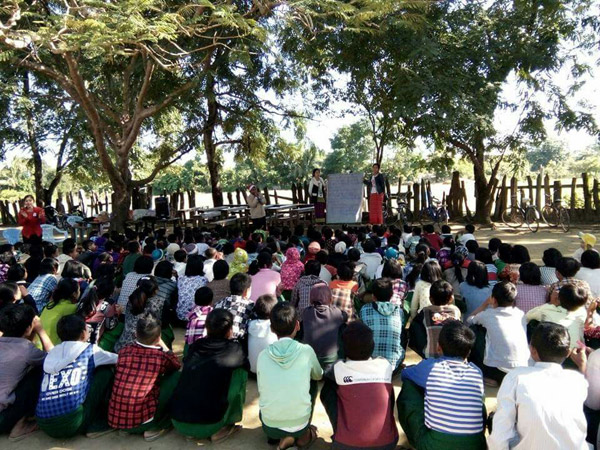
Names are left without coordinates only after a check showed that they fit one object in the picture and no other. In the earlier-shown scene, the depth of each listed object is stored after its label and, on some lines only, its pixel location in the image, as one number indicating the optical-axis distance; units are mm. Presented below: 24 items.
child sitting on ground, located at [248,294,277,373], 3693
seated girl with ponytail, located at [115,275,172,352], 3996
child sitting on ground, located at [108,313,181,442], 3081
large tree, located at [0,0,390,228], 6520
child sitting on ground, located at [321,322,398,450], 2646
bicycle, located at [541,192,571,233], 11635
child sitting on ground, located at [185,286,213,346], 3803
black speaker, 13162
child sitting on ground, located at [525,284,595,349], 3320
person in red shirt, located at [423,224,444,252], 6742
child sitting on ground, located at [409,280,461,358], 3521
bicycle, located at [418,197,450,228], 13727
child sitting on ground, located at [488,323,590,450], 2164
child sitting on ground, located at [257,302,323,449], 2873
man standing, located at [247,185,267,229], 10664
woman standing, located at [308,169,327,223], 12789
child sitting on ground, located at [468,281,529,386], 3445
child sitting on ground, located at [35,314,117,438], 3039
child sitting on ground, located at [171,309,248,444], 3037
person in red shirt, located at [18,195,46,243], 8406
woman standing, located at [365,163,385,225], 11955
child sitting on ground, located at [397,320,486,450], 2450
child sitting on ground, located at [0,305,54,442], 3166
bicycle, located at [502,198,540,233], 11836
